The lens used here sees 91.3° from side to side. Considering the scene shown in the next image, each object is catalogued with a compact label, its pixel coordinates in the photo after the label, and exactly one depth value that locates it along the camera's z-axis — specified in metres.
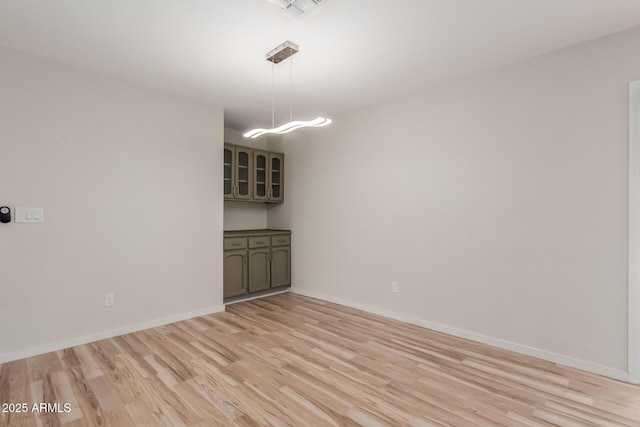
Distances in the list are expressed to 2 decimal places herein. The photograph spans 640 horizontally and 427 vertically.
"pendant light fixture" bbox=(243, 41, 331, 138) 2.56
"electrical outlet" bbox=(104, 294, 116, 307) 3.15
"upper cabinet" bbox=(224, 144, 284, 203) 4.41
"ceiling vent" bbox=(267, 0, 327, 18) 2.03
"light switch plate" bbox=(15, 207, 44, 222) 2.68
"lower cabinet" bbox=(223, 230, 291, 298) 4.29
